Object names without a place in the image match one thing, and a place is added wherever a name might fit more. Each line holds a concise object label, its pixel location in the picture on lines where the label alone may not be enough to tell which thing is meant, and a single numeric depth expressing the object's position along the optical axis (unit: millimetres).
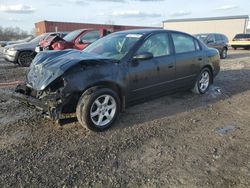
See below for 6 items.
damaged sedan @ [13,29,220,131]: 2912
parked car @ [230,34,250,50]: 16918
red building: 20037
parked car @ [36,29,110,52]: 6987
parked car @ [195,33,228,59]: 11254
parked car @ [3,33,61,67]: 8368
